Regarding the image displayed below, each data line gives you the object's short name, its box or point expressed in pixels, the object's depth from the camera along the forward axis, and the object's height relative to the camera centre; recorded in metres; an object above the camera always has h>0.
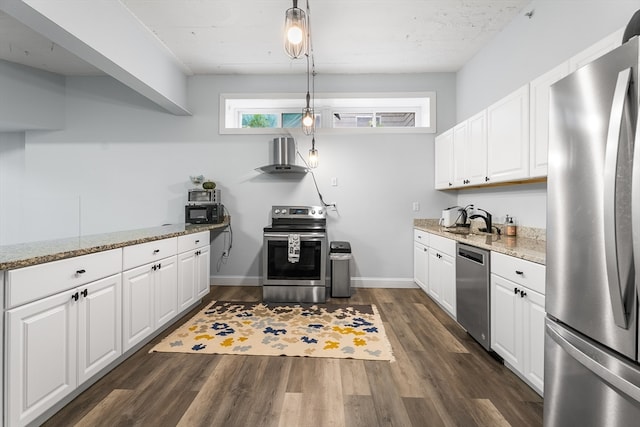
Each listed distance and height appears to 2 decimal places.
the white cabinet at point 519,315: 1.62 -0.61
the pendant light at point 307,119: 2.79 +0.92
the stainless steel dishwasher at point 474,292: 2.11 -0.60
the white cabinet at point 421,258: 3.43 -0.54
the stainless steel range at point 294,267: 3.30 -0.61
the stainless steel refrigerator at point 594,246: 0.85 -0.10
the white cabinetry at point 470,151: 2.73 +0.66
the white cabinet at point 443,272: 2.70 -0.58
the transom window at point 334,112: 3.94 +1.44
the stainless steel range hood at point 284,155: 3.64 +0.76
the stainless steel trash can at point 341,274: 3.52 -0.73
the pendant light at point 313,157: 3.29 +0.64
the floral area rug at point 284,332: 2.22 -1.03
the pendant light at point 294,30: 1.45 +0.93
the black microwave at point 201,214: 3.62 -0.01
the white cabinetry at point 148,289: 2.01 -0.59
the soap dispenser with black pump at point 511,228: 2.65 -0.11
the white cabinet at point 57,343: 1.29 -0.69
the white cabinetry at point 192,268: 2.73 -0.56
